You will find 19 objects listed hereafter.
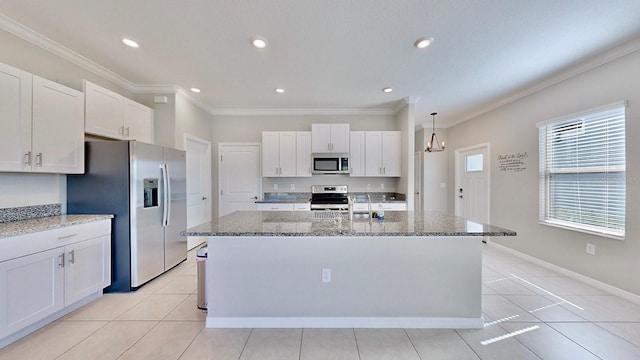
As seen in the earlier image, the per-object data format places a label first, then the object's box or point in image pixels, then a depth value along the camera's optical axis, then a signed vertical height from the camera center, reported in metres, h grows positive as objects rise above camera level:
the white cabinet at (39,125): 1.98 +0.52
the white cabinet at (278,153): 4.59 +0.54
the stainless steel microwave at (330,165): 4.52 +0.30
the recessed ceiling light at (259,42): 2.37 +1.42
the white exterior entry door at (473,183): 4.67 -0.05
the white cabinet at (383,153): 4.57 +0.53
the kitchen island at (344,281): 2.04 -0.87
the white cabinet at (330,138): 4.56 +0.82
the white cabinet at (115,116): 2.67 +0.82
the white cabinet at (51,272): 1.76 -0.80
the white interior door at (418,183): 6.21 -0.06
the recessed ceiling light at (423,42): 2.36 +1.42
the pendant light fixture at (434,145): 3.99 +0.92
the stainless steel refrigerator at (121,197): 2.63 -0.19
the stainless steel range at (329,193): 4.80 -0.26
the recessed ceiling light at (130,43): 2.41 +1.43
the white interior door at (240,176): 4.84 +0.09
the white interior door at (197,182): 4.12 -0.04
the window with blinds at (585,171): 2.60 +0.12
